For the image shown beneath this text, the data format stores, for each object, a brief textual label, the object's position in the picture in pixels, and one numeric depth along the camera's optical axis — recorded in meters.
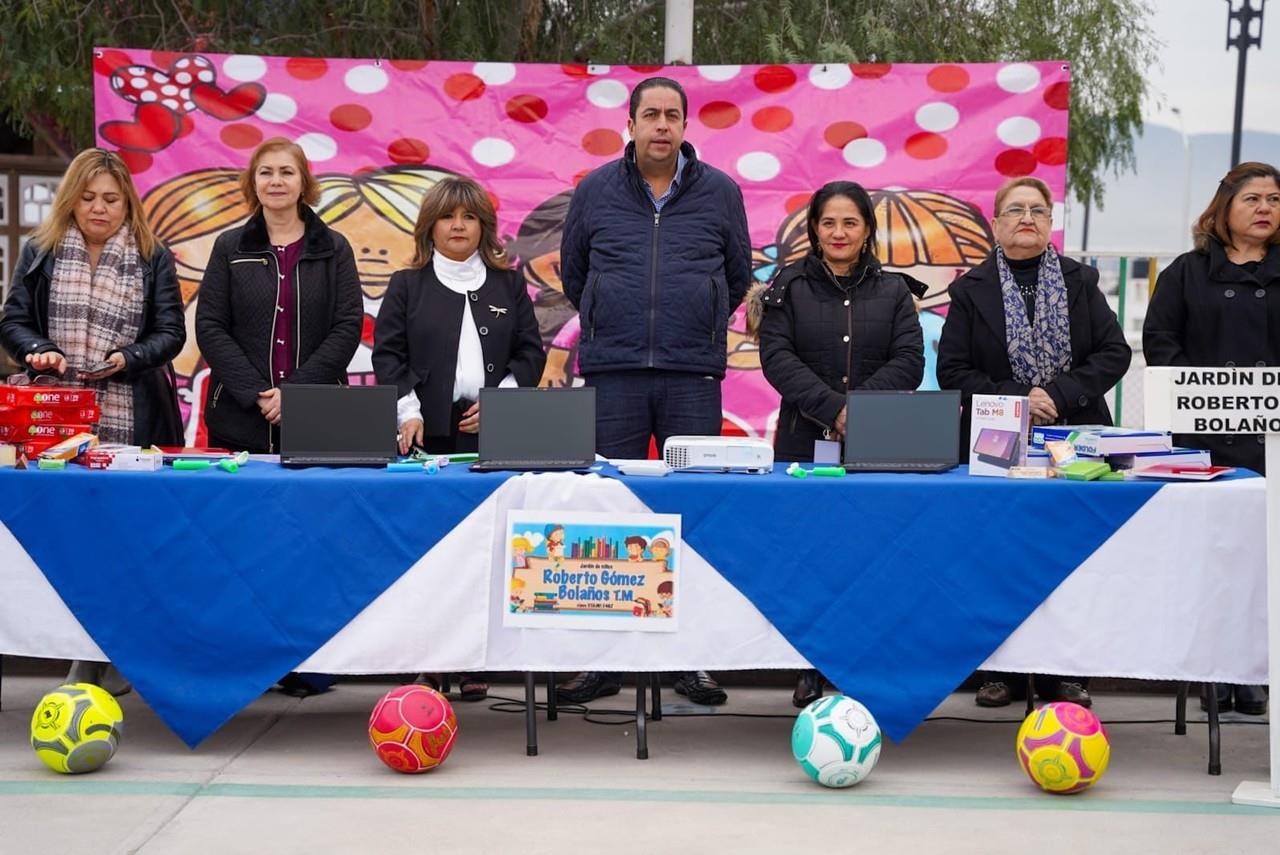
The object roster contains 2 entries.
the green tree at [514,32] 8.05
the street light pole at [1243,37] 18.20
